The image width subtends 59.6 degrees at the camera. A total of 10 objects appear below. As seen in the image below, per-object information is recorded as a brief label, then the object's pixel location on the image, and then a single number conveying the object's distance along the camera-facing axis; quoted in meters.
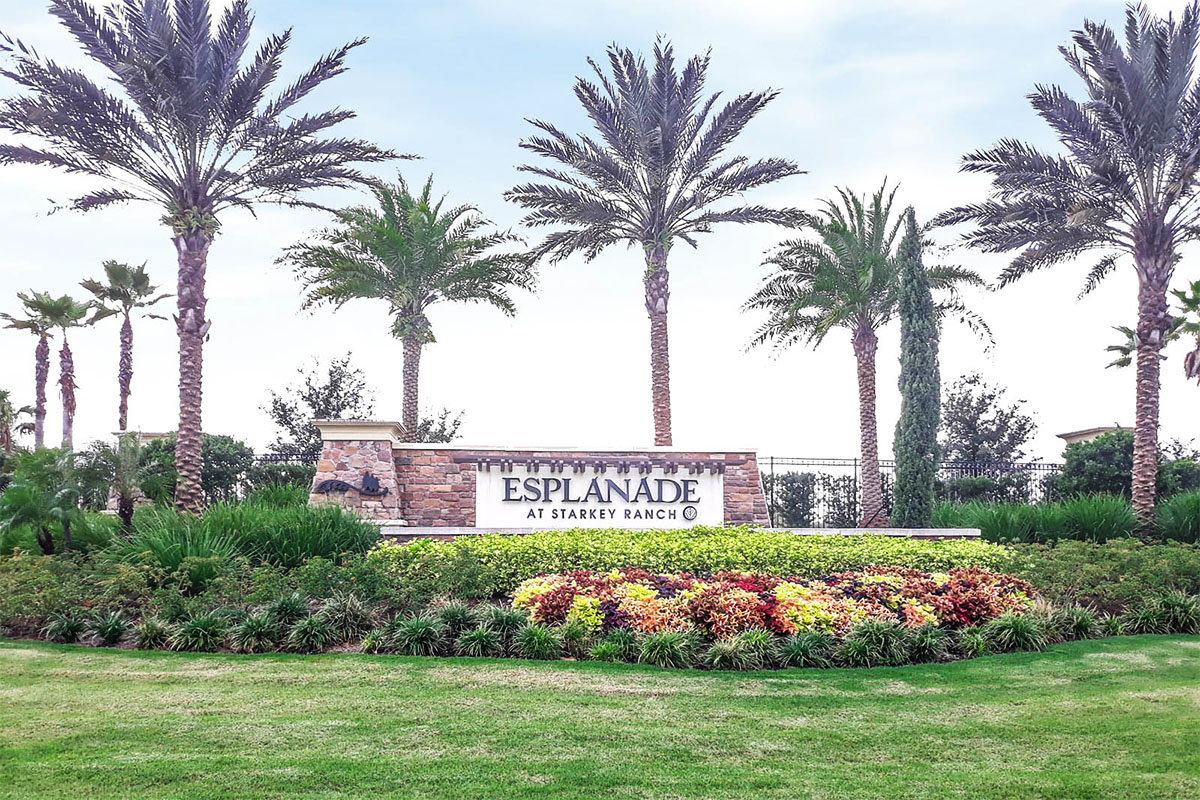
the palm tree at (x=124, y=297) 34.06
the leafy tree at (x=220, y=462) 23.53
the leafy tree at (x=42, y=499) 14.31
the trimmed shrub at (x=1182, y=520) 19.91
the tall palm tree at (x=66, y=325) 34.50
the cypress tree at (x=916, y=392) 24.88
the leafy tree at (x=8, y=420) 36.31
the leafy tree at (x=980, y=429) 36.84
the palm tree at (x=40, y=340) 34.81
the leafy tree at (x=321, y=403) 33.69
